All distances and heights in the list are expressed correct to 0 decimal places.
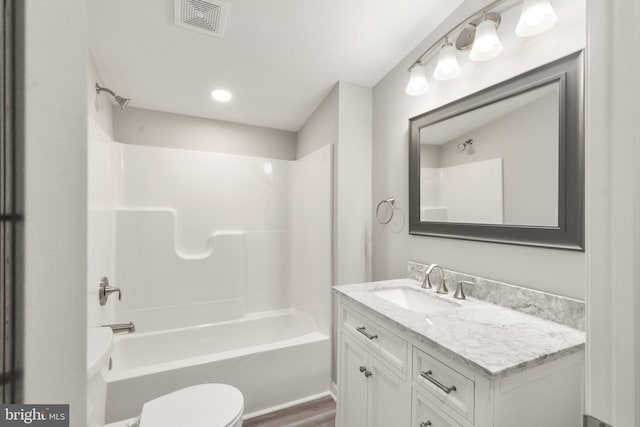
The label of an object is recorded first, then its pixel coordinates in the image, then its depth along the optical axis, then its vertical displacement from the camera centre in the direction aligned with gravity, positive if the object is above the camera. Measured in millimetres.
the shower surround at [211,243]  2139 -272
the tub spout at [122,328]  1249 -518
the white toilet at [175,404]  1011 -918
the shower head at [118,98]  1836 +785
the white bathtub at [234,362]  1662 -1071
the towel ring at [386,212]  2019 +8
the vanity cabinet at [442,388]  812 -584
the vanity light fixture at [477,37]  1119 +822
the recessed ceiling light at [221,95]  2273 +970
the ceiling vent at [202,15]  1495 +1094
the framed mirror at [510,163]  1102 +243
